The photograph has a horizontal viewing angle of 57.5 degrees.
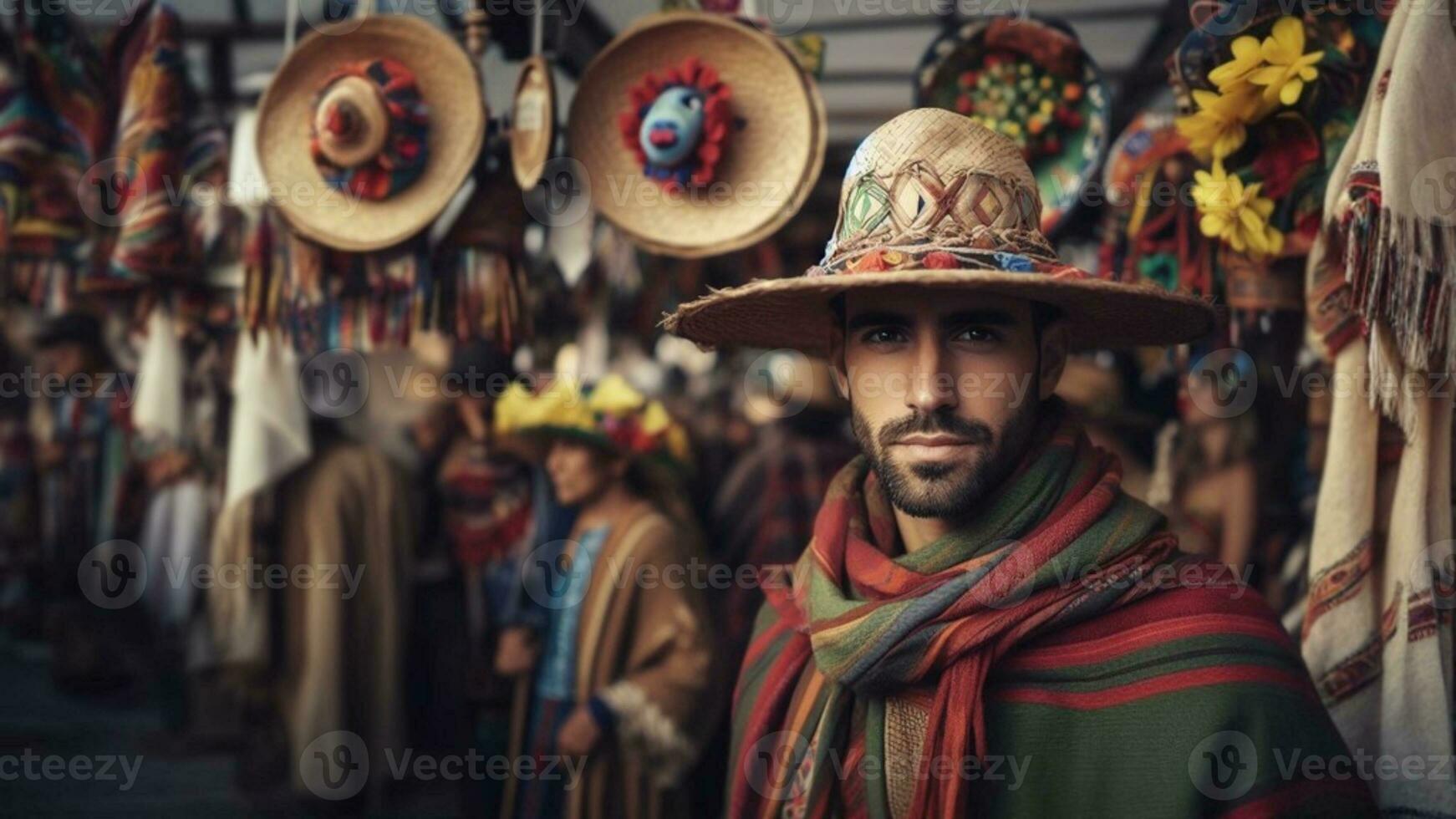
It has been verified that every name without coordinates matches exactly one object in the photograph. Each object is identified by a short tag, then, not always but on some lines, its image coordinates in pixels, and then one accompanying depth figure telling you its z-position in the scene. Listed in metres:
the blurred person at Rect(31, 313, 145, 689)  6.45
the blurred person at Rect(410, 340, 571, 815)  4.80
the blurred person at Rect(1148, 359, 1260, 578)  4.50
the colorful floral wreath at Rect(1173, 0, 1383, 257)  2.45
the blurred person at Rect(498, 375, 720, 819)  4.16
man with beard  1.93
